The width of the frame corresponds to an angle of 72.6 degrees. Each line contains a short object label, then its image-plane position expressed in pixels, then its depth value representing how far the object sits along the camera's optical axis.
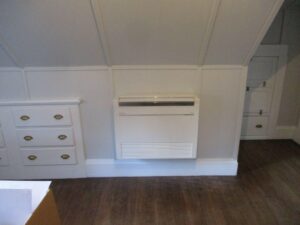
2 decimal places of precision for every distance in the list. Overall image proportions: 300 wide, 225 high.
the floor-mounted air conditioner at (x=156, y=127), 1.92
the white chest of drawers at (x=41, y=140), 2.03
